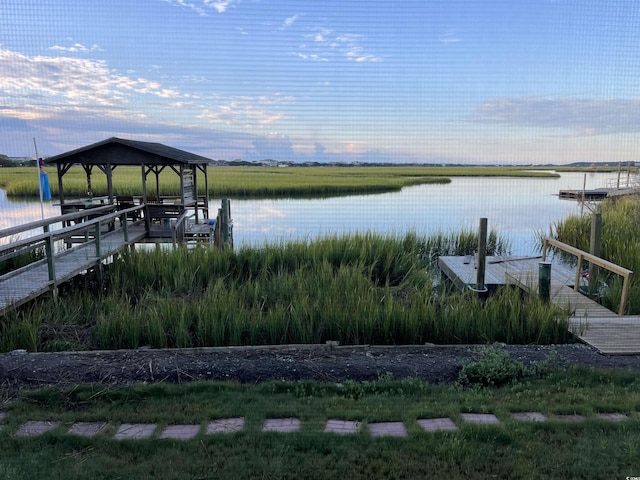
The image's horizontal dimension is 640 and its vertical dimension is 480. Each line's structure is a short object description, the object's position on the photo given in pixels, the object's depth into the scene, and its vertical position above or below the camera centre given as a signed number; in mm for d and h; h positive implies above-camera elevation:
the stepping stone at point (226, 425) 2686 -1506
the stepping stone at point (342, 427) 2668 -1501
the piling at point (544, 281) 5617 -1367
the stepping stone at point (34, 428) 2660 -1506
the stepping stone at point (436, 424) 2707 -1511
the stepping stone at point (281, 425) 2699 -1515
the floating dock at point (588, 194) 27333 -1660
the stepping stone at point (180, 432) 2619 -1497
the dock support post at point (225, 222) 11702 -1356
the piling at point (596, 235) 7004 -1029
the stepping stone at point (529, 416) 2816 -1529
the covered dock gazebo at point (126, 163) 11383 +137
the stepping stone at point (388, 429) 2627 -1498
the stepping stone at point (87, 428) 2657 -1508
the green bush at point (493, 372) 3557 -1560
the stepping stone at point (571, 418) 2811 -1522
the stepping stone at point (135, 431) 2613 -1500
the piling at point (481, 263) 6934 -1426
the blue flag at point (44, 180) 10641 -275
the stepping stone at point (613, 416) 2812 -1516
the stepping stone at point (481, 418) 2773 -1516
